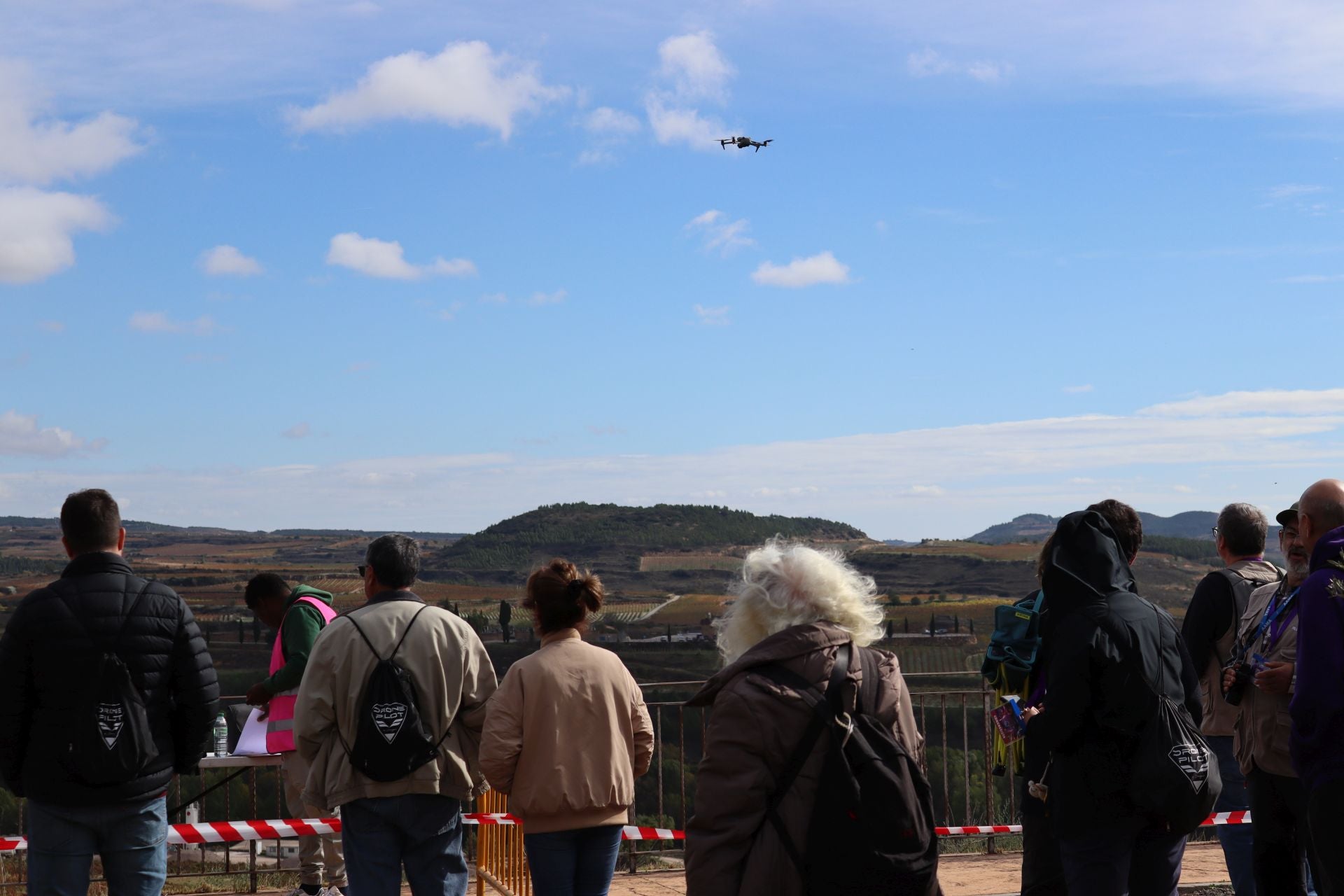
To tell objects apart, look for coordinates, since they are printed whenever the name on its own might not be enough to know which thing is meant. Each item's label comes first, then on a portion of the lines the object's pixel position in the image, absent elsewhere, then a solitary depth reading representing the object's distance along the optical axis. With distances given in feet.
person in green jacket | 18.75
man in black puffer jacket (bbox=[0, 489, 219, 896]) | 13.15
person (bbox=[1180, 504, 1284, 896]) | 16.90
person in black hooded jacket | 12.00
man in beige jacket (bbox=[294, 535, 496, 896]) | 14.15
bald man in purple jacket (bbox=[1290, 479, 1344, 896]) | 10.71
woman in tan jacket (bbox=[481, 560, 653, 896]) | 13.96
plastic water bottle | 22.81
